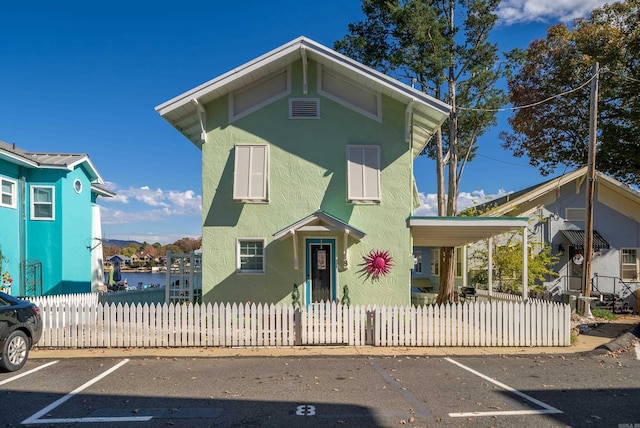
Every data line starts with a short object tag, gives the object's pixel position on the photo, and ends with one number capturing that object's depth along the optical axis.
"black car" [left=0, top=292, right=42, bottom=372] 7.90
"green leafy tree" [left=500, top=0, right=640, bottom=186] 20.73
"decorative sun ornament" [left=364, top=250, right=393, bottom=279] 13.05
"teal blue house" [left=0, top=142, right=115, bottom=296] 15.74
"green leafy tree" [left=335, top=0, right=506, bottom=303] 17.78
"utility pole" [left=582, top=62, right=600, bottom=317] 14.91
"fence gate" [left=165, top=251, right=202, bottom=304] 14.50
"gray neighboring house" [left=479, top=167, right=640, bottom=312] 20.33
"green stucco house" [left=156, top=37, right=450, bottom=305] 13.06
